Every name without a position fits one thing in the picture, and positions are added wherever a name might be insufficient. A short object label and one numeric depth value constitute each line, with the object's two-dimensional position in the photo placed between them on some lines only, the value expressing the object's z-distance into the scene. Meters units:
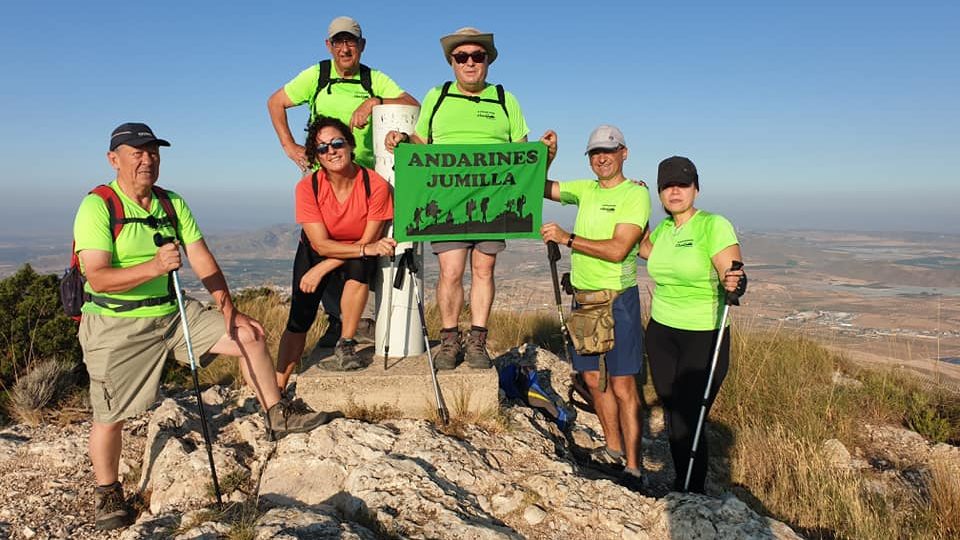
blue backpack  5.83
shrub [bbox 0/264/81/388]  6.37
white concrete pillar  5.18
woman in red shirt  4.70
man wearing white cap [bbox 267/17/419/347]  5.47
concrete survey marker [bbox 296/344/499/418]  4.82
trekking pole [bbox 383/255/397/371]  5.09
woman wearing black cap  4.23
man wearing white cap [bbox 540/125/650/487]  4.60
